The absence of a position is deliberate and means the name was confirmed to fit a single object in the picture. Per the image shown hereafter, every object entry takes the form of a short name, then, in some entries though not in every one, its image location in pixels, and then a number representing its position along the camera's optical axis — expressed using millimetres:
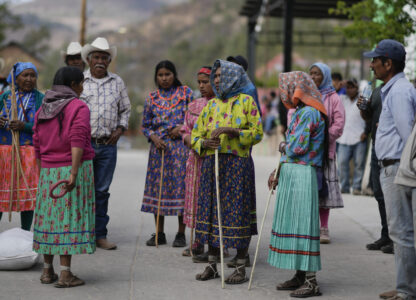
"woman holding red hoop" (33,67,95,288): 5539
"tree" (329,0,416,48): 9477
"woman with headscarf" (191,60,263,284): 5898
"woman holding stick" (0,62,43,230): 7105
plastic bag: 6215
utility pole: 30625
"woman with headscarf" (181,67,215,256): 6930
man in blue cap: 5156
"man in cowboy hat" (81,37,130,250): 7367
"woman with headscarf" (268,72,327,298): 5520
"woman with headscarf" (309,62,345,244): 7879
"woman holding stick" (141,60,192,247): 7523
